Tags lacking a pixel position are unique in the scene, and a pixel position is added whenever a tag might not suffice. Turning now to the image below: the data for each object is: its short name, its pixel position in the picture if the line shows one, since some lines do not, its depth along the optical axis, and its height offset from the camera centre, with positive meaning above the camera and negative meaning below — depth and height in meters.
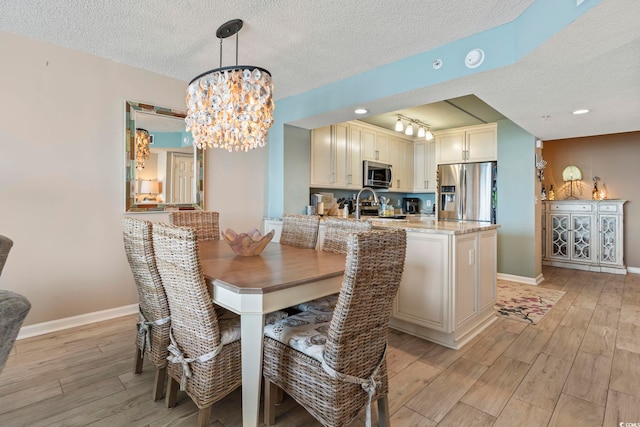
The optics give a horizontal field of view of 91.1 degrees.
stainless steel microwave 5.12 +0.67
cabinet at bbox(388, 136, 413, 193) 5.73 +0.97
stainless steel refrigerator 4.71 +0.37
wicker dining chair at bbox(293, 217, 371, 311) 2.04 -0.17
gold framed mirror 3.04 +0.52
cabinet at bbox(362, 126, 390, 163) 5.18 +1.17
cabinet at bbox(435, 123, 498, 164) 4.80 +1.14
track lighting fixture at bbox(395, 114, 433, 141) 4.20 +1.31
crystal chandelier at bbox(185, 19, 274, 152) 1.94 +0.69
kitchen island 2.38 -0.56
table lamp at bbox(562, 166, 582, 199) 5.48 +0.71
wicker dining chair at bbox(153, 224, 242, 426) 1.39 -0.57
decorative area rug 3.11 -0.97
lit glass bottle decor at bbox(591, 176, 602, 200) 5.25 +0.40
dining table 1.36 -0.36
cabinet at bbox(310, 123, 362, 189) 4.36 +0.84
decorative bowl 2.04 -0.20
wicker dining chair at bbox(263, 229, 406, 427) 1.20 -0.59
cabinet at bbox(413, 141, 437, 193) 6.07 +0.94
